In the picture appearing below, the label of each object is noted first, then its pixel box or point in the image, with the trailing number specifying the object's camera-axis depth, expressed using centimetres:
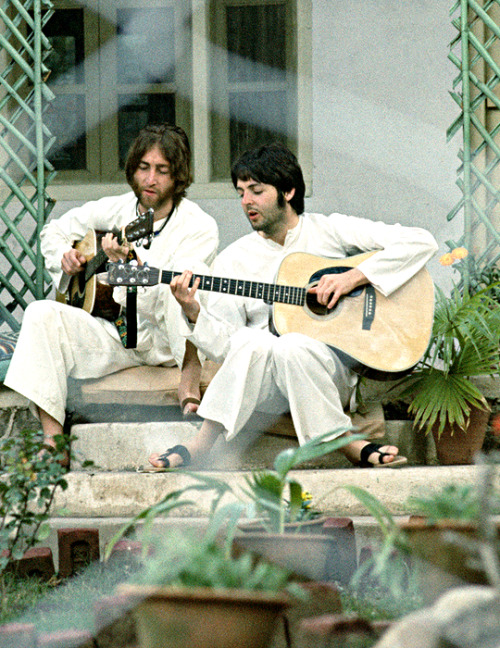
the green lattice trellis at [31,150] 846
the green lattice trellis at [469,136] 829
